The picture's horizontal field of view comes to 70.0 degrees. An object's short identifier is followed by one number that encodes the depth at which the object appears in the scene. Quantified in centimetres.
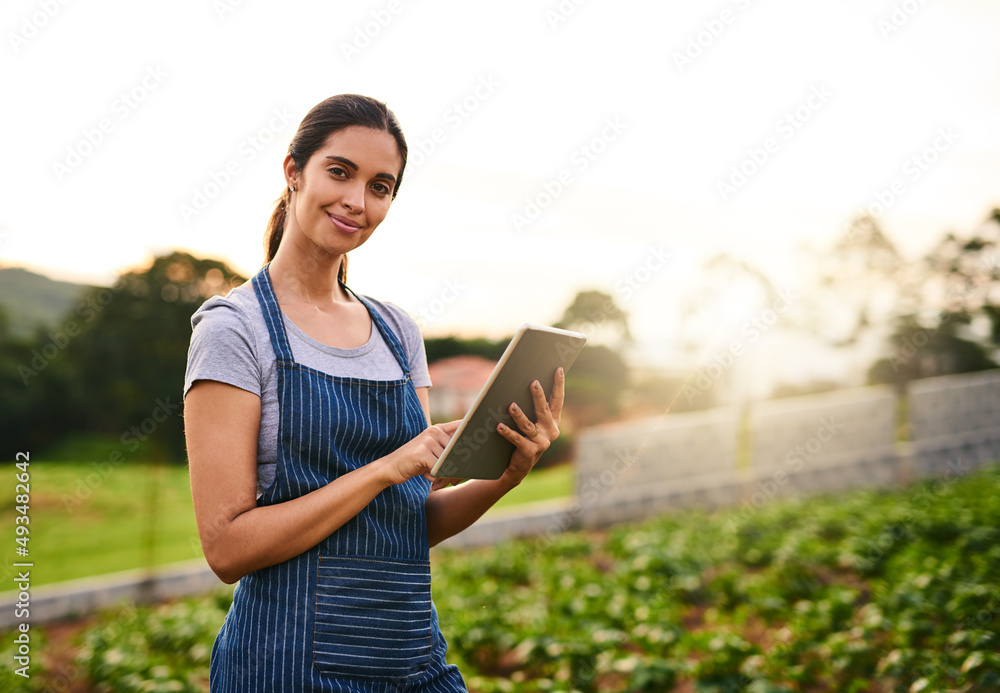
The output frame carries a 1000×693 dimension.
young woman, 127
